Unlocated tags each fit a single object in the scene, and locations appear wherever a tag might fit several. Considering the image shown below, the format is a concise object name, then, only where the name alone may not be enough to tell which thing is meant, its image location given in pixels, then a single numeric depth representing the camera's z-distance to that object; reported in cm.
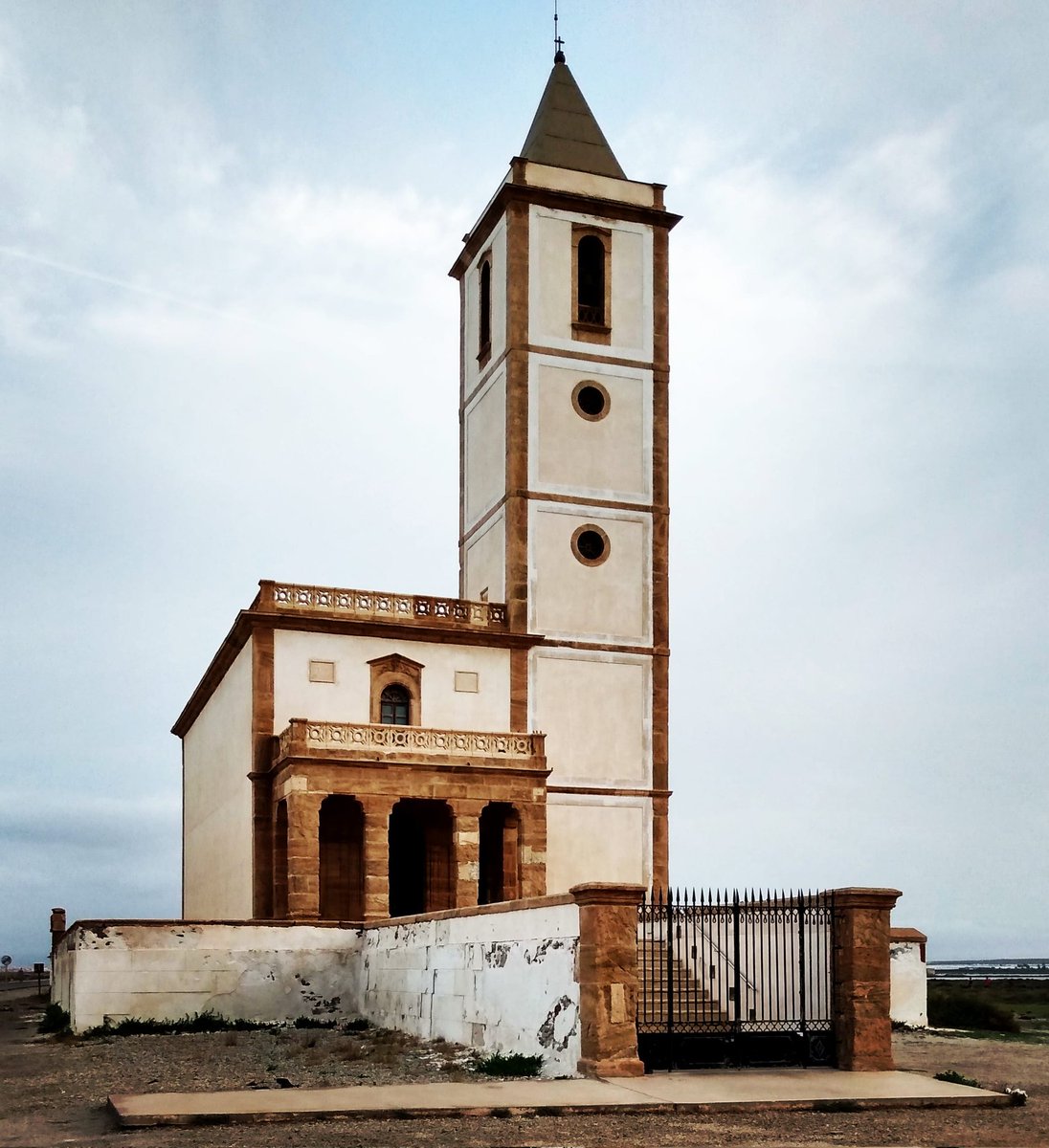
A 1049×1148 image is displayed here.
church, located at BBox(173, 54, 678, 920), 3303
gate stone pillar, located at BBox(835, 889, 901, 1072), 1742
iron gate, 1691
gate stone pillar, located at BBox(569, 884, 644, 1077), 1588
